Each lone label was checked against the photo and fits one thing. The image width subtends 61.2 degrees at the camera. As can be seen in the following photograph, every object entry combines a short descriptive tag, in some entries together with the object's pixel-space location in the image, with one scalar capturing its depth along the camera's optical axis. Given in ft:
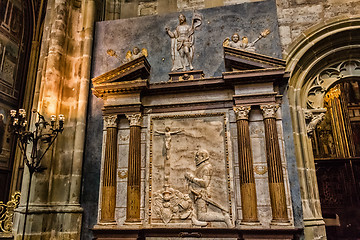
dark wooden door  30.83
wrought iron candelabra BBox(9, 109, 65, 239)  18.86
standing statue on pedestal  21.80
